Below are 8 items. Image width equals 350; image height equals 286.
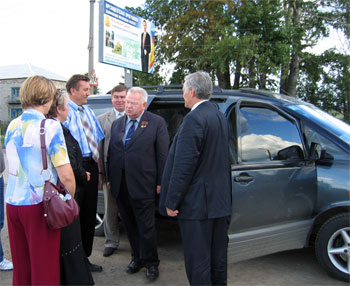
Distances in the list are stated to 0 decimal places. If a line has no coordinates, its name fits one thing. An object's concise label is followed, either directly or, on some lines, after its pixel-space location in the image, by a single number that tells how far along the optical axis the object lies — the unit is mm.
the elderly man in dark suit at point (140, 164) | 3213
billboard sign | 11836
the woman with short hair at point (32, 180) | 2088
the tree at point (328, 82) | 19984
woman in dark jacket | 2400
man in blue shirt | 3168
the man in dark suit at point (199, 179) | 2376
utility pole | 12195
